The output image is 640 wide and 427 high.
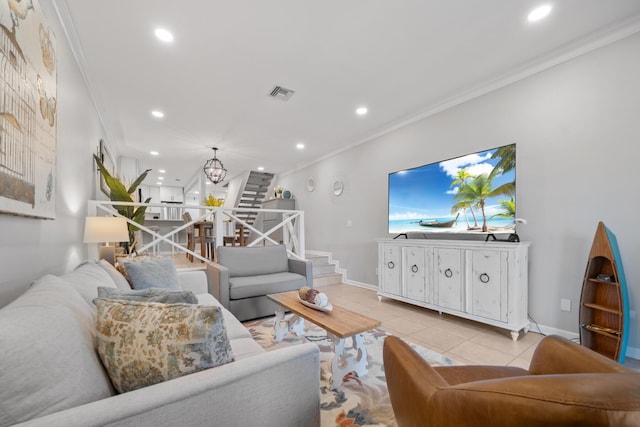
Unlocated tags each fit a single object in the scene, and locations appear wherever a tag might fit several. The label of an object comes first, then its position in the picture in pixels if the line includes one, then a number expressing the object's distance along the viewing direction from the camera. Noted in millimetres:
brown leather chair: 488
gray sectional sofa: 607
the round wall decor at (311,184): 6148
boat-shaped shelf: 1909
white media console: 2494
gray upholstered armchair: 2826
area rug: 1479
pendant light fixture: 5215
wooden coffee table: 1662
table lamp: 2322
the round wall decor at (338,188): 5277
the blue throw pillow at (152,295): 1092
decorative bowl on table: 1958
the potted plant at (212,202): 5024
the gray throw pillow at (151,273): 2068
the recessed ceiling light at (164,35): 2185
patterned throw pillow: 809
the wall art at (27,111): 1165
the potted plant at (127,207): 3202
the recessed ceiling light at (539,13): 1979
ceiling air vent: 3099
